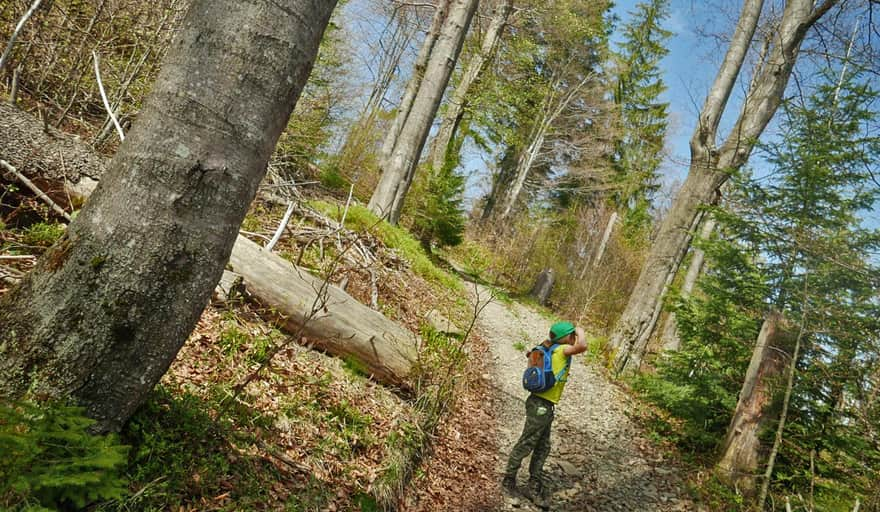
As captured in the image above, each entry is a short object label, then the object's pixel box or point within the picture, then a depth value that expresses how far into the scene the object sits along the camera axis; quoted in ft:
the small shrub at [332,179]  38.55
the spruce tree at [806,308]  16.29
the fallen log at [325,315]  14.24
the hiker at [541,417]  15.20
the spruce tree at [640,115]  84.84
